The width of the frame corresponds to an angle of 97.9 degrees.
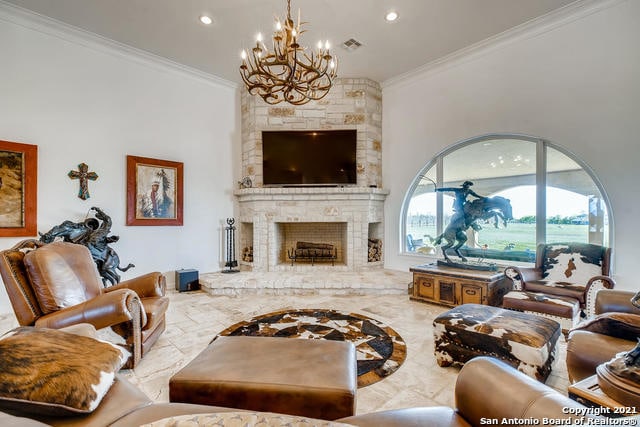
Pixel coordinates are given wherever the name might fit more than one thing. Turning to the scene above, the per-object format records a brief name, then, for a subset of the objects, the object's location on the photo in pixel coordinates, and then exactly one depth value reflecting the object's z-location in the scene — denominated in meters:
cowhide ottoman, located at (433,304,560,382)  1.85
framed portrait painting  4.25
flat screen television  5.13
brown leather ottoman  1.21
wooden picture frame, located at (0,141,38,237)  3.30
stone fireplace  5.08
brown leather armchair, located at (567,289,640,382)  1.53
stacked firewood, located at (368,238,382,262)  5.33
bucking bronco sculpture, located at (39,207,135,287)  3.37
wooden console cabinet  3.42
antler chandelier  2.25
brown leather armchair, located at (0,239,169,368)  1.93
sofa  0.83
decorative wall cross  3.80
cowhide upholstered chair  2.67
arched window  3.50
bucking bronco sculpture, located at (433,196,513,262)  3.50
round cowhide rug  2.25
